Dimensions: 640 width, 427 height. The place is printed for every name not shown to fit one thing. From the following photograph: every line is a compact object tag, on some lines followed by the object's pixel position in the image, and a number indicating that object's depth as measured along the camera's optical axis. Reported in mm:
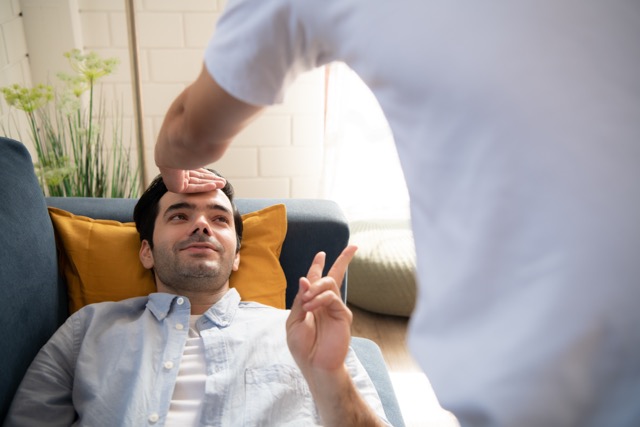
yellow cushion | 1752
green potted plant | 1871
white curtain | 2902
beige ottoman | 2541
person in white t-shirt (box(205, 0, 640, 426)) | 509
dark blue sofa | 1366
